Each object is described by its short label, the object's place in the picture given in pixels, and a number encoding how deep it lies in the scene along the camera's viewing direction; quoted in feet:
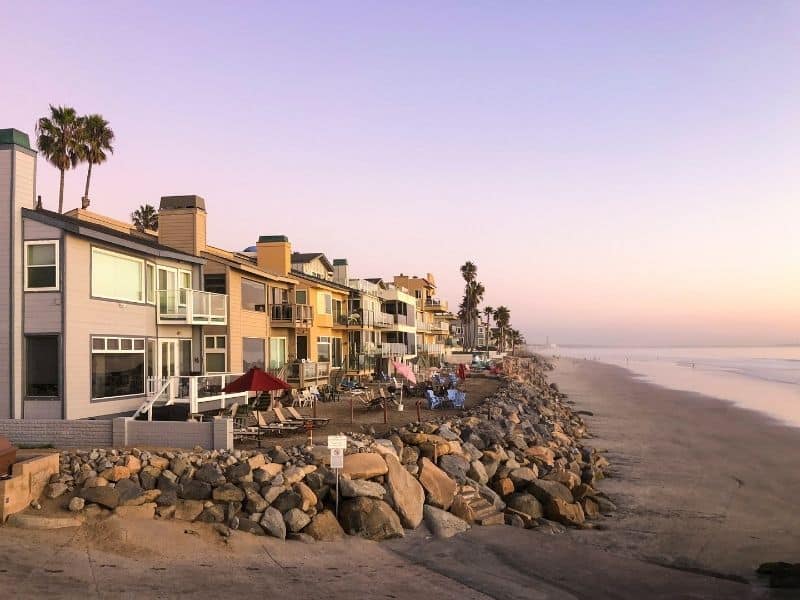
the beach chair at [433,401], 94.43
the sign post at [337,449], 44.04
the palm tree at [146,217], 195.83
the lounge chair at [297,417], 66.33
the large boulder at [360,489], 45.34
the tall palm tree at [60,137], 137.90
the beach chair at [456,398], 95.91
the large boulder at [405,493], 46.37
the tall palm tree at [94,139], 140.67
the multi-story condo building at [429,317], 218.59
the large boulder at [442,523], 46.13
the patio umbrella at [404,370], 90.94
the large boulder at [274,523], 40.83
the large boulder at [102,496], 39.68
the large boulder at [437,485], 50.29
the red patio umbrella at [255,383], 57.11
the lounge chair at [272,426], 60.44
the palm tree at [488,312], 461.78
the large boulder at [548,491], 55.57
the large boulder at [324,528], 42.11
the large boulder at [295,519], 41.83
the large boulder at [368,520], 43.68
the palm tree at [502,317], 476.30
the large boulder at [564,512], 53.16
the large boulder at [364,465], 47.34
